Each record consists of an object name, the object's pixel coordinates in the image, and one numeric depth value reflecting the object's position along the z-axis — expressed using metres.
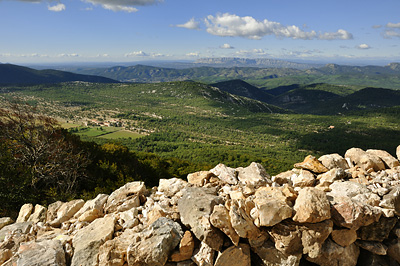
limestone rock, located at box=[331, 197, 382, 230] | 10.27
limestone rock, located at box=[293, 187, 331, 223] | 9.87
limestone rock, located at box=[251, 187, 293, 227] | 9.88
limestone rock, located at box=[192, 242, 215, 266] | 9.66
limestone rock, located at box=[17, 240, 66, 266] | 9.46
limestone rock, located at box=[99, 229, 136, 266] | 9.59
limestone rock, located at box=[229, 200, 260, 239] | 9.79
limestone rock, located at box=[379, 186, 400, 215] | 10.95
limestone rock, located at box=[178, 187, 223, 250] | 9.83
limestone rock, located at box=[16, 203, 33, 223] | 13.80
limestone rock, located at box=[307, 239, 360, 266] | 10.37
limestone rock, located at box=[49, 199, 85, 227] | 12.89
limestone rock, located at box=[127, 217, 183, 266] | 9.45
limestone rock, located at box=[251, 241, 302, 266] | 10.05
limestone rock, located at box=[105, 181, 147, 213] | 12.68
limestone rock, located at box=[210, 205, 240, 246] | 9.73
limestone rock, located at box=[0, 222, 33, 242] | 11.66
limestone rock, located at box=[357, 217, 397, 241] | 10.72
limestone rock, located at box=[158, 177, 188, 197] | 13.73
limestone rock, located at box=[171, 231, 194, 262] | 9.75
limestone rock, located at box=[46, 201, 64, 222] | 13.40
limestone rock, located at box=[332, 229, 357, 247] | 10.48
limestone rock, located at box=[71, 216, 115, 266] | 9.83
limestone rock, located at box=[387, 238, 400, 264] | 10.82
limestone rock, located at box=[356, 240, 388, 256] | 10.65
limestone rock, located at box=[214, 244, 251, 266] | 9.80
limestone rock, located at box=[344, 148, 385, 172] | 14.59
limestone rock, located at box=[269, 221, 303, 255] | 9.98
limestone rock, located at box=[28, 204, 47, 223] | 13.34
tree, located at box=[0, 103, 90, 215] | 18.47
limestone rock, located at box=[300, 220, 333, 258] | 10.02
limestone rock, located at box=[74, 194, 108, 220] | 12.99
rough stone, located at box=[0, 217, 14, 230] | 13.01
